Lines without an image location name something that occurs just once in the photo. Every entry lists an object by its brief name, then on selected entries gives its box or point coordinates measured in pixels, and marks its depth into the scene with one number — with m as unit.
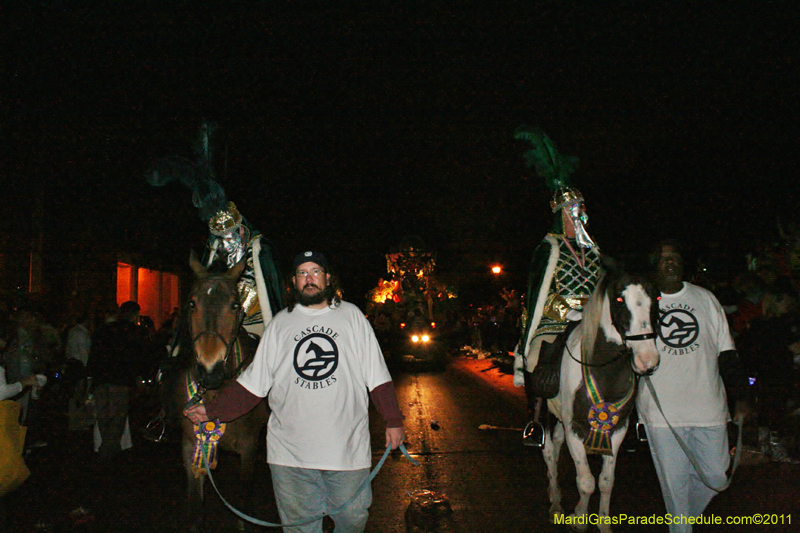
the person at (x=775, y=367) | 8.45
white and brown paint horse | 5.17
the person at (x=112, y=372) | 8.61
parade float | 24.48
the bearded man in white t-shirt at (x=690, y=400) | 4.85
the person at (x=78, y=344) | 12.12
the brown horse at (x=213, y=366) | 4.87
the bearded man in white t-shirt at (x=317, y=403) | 4.02
